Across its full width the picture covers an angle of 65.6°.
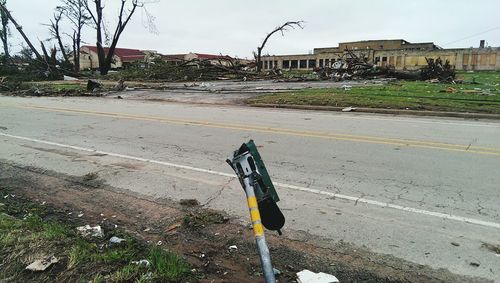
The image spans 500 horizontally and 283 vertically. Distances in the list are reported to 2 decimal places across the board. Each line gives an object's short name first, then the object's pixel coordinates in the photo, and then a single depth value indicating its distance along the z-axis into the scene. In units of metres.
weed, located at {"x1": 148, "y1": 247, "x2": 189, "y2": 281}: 3.09
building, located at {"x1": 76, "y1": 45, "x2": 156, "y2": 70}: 77.19
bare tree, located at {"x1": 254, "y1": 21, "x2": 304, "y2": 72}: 45.50
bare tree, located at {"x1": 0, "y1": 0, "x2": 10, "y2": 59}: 52.49
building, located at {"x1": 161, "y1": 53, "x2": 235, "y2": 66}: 33.38
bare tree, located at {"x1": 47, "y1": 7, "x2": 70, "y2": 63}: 52.88
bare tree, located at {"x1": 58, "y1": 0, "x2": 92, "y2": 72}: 47.14
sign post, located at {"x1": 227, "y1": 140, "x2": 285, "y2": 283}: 2.45
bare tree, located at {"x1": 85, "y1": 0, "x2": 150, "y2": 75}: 42.31
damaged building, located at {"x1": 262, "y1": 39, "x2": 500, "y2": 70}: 54.16
